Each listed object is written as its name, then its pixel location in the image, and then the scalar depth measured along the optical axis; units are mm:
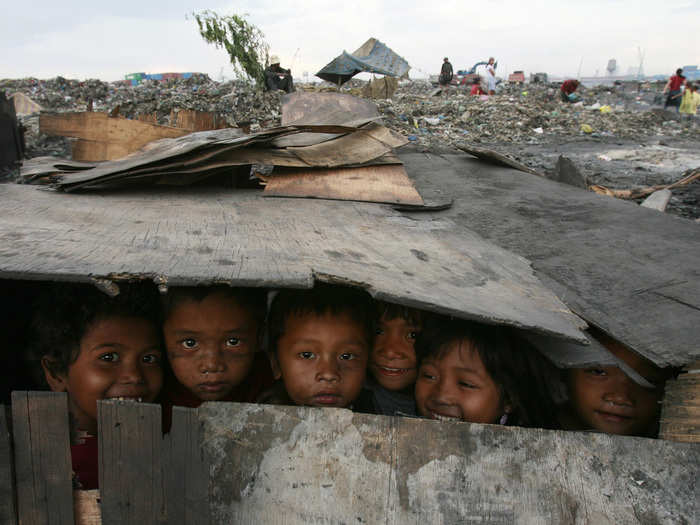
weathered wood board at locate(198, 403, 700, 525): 1116
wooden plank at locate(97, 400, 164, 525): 1048
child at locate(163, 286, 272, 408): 1693
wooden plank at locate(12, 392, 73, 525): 1062
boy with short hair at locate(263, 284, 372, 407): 1694
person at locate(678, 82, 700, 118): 13508
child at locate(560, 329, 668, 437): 1553
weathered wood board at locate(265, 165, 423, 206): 2334
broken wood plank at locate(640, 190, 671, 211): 3531
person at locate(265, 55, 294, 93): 12664
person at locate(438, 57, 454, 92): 17703
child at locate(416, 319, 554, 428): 1686
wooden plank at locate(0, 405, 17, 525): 1059
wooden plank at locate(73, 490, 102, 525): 1113
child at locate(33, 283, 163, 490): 1641
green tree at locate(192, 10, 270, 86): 12894
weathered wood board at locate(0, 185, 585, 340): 1129
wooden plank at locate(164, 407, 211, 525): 1062
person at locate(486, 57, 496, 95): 15938
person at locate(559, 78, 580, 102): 14891
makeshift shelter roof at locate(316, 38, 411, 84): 14117
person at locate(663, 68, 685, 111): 13570
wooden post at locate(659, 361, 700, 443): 1197
